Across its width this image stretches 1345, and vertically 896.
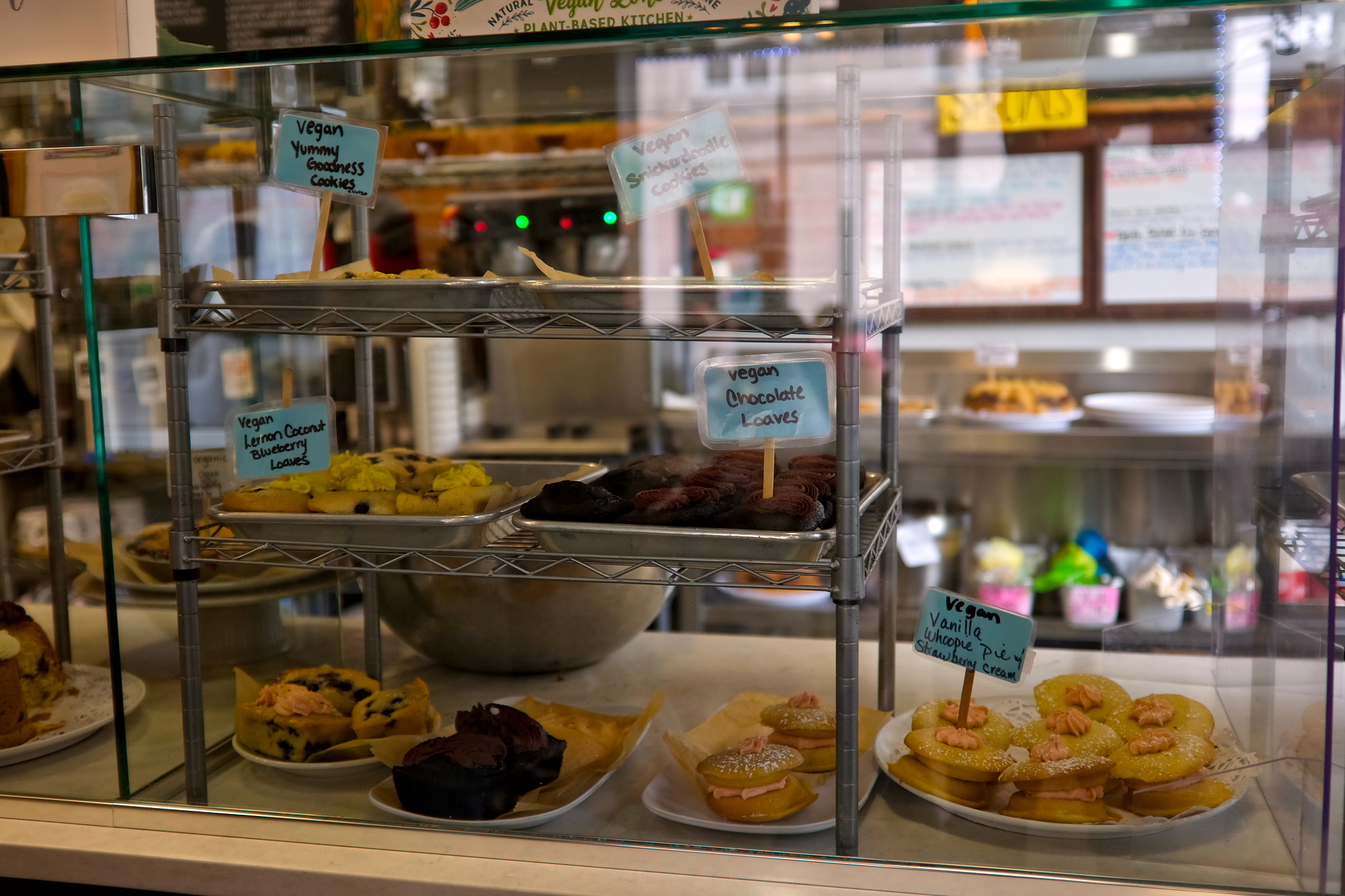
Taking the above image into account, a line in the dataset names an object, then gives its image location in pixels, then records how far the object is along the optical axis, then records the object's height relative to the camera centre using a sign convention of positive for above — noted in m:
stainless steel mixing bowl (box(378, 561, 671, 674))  1.47 -0.41
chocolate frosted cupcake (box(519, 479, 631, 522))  1.12 -0.19
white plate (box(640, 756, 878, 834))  1.10 -0.51
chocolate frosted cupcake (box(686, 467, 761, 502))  1.13 -0.17
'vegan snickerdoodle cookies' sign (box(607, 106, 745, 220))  1.10 +0.16
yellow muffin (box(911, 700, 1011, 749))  1.18 -0.45
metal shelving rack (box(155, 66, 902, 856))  0.99 -0.11
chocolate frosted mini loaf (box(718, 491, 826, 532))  1.05 -0.19
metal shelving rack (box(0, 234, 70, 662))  1.48 -0.17
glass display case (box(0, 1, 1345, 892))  1.05 -0.21
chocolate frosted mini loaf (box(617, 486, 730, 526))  1.09 -0.19
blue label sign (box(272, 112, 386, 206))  1.21 +0.20
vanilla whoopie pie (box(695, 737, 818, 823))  1.11 -0.48
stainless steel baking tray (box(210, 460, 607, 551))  1.17 -0.22
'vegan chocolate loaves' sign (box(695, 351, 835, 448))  1.04 -0.07
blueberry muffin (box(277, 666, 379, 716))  1.35 -0.45
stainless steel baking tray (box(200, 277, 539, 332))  1.14 +0.03
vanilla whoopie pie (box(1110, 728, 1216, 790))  1.08 -0.45
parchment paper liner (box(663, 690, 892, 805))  1.21 -0.50
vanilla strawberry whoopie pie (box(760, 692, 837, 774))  1.23 -0.47
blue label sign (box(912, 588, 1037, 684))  1.05 -0.32
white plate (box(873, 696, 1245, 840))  1.05 -0.50
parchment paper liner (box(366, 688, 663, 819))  1.19 -0.49
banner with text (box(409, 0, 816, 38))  1.36 +0.39
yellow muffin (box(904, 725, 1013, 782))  1.12 -0.46
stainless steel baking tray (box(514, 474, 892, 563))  1.04 -0.22
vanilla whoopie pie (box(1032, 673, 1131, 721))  1.22 -0.43
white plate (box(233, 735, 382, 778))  1.26 -0.51
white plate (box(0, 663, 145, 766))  1.32 -0.49
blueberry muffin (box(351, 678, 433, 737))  1.30 -0.47
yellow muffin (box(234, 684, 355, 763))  1.28 -0.47
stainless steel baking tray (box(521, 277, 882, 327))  1.02 +0.02
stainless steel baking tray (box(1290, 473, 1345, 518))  1.00 -0.17
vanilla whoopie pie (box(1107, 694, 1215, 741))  1.18 -0.44
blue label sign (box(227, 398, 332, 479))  1.21 -0.13
